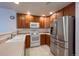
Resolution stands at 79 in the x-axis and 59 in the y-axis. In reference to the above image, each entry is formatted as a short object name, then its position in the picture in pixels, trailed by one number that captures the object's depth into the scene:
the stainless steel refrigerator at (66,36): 1.12
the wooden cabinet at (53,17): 1.75
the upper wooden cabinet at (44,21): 1.90
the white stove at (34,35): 2.10
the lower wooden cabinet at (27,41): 2.04
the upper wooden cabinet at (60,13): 1.57
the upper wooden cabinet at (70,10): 1.23
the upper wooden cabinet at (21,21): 1.87
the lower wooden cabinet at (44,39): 1.92
